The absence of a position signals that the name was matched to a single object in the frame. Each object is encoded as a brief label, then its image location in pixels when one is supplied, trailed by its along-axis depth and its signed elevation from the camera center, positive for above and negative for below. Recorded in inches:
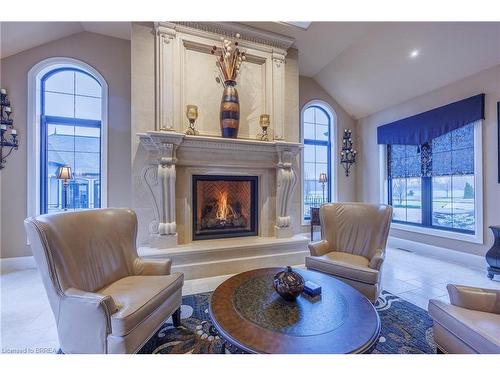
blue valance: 131.7 +44.0
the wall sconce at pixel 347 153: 196.4 +31.5
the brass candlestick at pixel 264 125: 130.7 +36.8
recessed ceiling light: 136.1 +82.2
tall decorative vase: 121.2 +41.8
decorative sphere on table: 56.2 -24.4
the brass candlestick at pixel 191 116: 117.3 +38.3
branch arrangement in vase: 120.4 +69.6
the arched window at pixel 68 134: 131.6 +33.7
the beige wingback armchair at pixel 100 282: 51.2 -26.5
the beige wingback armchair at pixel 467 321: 44.9 -29.3
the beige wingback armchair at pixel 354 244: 82.2 -25.2
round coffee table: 41.3 -28.3
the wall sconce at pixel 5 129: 112.3 +30.8
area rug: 62.8 -44.8
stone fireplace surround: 113.0 -4.0
